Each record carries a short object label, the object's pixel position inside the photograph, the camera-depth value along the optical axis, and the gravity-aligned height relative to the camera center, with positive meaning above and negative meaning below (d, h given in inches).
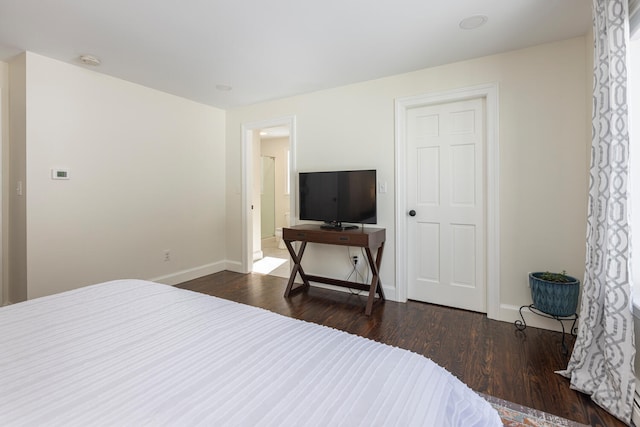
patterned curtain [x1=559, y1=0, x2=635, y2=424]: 57.7 -6.7
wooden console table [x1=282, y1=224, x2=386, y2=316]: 108.3 -12.6
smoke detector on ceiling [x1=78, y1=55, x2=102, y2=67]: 101.9 +53.0
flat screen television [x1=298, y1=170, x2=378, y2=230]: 119.6 +5.0
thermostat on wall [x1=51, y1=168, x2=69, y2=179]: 104.9 +13.4
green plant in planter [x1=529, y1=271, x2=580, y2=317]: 81.7 -24.4
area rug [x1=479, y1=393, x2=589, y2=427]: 56.0 -40.9
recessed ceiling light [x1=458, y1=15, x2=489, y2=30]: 80.4 +52.0
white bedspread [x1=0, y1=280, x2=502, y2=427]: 25.6 -17.6
